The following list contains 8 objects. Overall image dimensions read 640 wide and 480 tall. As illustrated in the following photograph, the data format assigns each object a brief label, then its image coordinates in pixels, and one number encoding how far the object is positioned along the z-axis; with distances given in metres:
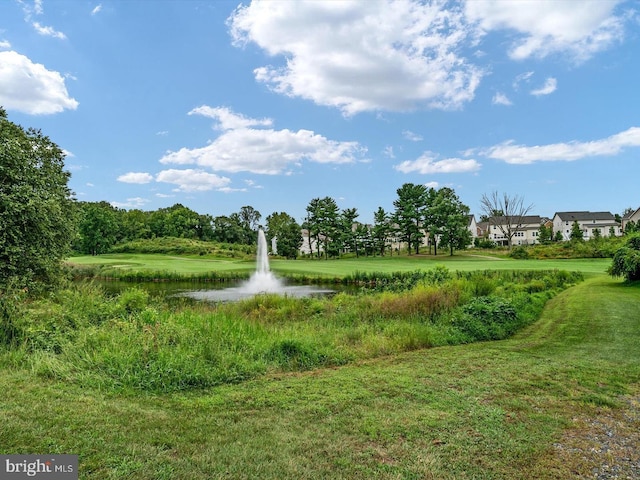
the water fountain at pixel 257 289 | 19.45
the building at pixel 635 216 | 68.69
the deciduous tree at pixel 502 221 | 77.57
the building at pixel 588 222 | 73.81
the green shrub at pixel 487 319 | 8.31
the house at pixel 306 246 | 75.34
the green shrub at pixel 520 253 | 41.19
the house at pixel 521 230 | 77.38
